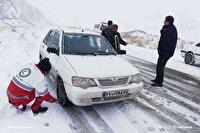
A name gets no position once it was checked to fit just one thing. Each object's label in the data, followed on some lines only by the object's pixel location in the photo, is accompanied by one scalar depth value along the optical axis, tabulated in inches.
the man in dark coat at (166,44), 240.5
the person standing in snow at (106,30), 291.1
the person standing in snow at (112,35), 287.7
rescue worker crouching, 167.9
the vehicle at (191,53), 437.3
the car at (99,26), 995.6
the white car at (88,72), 164.9
